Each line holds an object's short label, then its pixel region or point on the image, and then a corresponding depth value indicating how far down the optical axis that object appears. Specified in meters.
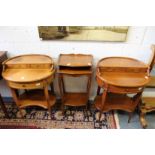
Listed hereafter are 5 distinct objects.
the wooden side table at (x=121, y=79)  1.52
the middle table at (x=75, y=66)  1.62
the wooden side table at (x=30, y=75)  1.54
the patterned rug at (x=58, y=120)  1.89
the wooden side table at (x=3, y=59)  1.75
